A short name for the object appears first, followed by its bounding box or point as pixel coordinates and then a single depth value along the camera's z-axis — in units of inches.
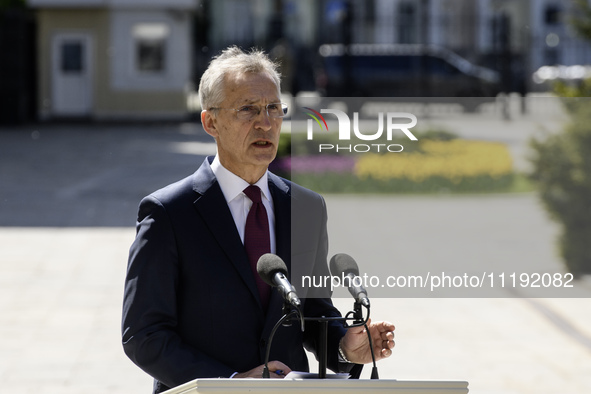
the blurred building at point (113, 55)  2500.0
